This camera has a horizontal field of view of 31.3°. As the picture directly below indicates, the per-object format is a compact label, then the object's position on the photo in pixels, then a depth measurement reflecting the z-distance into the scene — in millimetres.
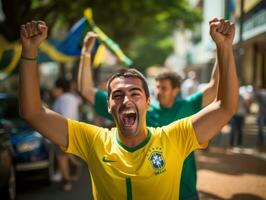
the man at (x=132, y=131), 2398
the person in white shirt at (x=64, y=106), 7249
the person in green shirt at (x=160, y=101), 3910
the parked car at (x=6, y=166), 5918
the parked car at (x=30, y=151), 7059
